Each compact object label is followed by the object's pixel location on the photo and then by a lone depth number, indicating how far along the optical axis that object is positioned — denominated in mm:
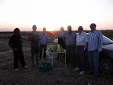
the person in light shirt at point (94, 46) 3801
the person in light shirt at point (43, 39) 6582
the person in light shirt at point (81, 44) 4323
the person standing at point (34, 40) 5317
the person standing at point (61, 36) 5807
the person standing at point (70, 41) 4973
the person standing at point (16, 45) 4856
